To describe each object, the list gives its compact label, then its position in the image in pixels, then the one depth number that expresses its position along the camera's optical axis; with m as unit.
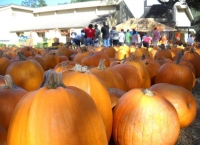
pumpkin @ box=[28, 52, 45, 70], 3.26
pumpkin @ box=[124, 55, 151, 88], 2.61
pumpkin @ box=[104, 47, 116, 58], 4.77
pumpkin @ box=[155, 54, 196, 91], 2.69
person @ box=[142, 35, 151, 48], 11.14
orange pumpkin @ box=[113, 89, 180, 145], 1.43
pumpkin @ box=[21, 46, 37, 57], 4.44
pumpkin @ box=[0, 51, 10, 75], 2.96
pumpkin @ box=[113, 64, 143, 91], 2.38
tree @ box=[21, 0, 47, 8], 75.60
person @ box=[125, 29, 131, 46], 13.24
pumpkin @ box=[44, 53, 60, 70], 3.52
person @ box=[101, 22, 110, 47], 11.42
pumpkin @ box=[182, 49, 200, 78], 3.85
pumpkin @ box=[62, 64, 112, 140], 1.34
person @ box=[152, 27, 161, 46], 11.27
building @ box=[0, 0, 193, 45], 25.93
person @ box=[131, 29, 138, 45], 12.42
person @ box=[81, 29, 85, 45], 11.58
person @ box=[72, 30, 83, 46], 11.87
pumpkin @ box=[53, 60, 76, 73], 2.13
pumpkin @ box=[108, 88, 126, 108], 1.67
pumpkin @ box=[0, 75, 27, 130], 1.44
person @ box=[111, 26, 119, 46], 11.21
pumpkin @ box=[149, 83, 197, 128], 1.87
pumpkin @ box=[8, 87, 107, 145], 0.94
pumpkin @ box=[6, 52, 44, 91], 2.33
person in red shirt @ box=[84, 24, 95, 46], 10.25
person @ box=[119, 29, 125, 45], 12.88
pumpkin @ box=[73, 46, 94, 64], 3.46
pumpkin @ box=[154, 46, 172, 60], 4.34
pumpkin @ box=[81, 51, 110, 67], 2.98
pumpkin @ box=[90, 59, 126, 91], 1.94
